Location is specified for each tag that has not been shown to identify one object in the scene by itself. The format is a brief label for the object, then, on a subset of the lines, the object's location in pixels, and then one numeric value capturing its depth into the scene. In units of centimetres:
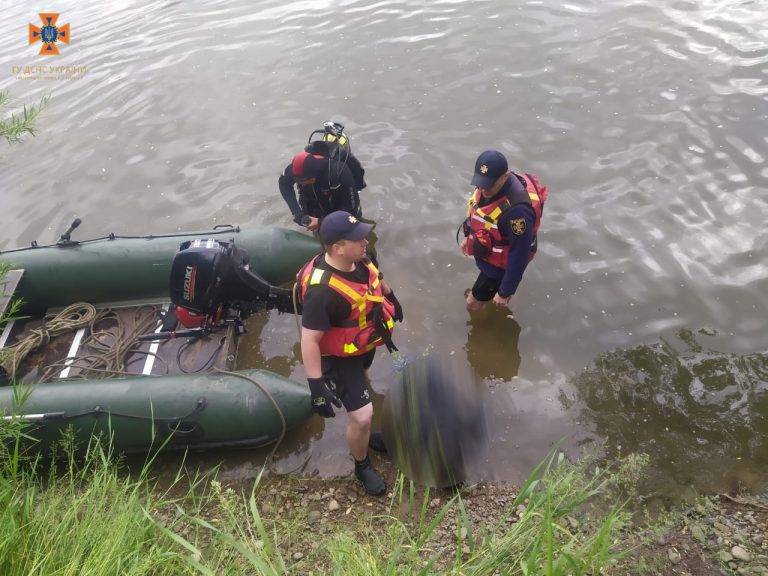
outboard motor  395
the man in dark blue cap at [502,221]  341
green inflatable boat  358
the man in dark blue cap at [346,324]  289
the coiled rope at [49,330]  425
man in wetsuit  464
